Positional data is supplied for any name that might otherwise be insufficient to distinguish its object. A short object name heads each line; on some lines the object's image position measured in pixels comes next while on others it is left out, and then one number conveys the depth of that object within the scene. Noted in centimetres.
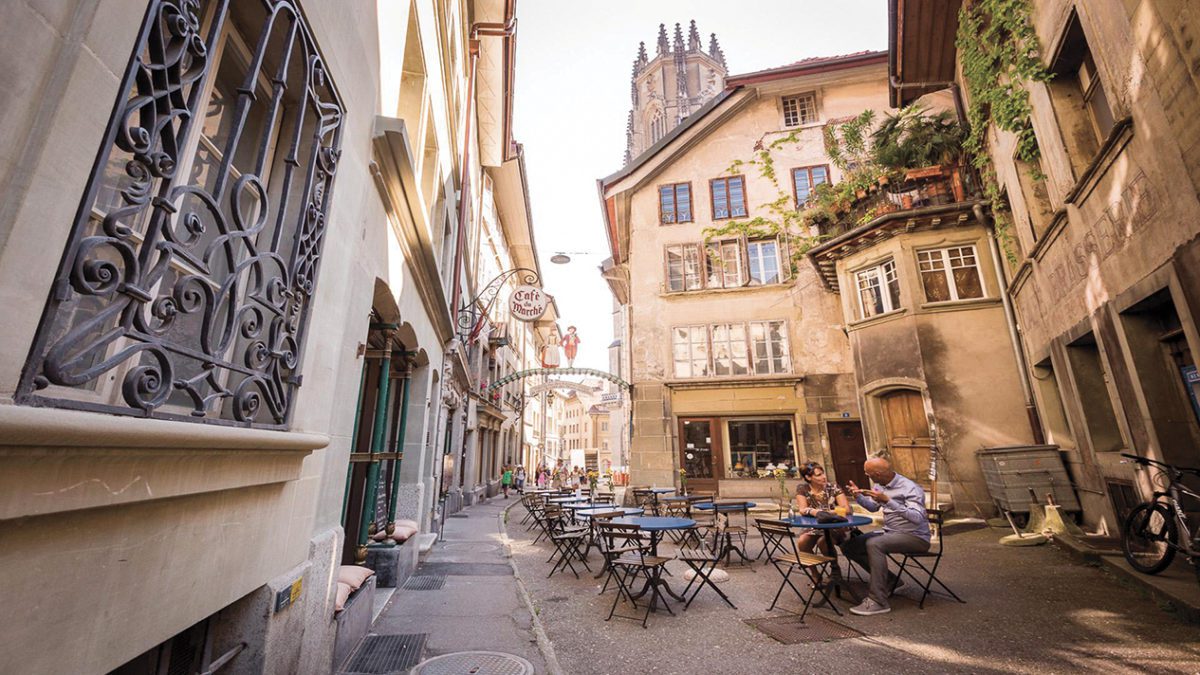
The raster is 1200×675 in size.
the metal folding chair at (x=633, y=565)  524
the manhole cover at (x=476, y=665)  368
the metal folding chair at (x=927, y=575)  525
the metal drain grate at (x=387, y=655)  374
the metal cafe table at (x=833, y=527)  534
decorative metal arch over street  1755
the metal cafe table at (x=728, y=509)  750
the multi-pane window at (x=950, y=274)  1224
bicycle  492
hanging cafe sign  1333
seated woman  613
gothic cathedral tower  5906
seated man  520
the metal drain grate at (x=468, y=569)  675
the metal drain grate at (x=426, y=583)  592
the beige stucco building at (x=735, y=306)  1569
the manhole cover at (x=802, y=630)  451
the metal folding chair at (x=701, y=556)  544
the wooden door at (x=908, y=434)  1185
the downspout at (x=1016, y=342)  1088
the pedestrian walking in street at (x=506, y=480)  2293
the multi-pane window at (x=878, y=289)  1297
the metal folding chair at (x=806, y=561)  518
